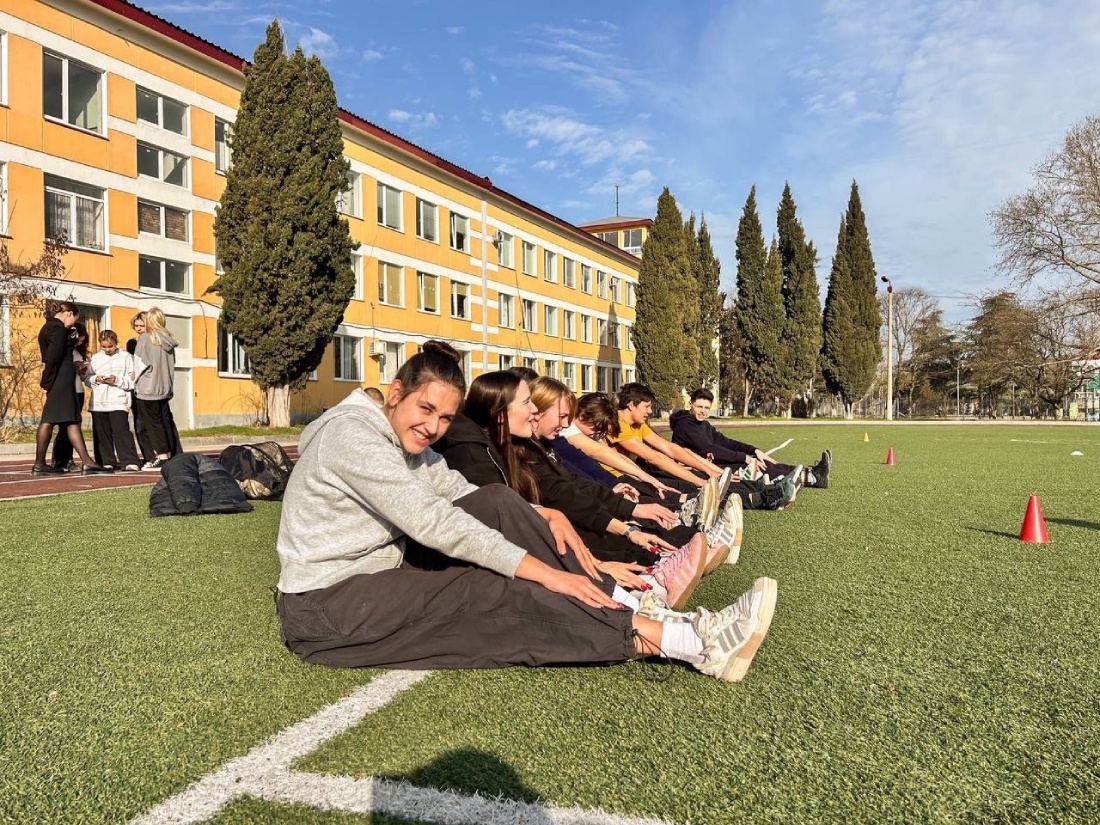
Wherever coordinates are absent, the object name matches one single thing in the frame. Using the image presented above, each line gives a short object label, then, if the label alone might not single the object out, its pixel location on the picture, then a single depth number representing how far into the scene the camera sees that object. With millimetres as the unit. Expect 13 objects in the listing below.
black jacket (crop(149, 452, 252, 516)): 6098
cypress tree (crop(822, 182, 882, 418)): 50719
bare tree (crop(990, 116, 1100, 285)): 28078
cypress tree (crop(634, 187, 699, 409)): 38094
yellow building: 17172
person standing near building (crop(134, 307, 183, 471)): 9383
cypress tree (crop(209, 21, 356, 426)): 18703
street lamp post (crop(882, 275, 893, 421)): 48003
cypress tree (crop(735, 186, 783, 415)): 46625
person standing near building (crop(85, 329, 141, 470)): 9266
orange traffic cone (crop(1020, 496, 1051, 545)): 5113
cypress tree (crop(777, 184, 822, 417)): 47656
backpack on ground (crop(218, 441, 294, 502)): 7188
